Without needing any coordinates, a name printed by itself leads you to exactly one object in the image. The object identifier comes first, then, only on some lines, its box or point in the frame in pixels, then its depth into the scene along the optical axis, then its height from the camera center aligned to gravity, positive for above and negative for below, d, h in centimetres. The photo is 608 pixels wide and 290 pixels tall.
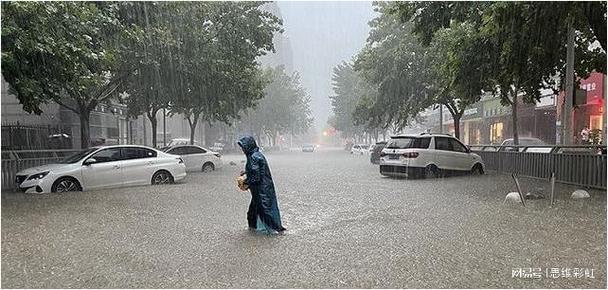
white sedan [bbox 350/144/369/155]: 4864 -177
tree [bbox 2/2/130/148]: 962 +173
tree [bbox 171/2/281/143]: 1939 +339
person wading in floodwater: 742 -79
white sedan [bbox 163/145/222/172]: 2239 -112
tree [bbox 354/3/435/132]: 2650 +333
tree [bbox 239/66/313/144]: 6216 +284
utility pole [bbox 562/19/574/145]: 1322 +126
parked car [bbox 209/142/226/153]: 5249 -141
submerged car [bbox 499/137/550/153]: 2467 -49
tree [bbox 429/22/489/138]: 1366 +186
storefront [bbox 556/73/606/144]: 2614 +116
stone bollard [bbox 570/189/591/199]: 1086 -135
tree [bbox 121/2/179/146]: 1655 +293
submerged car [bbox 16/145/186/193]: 1258 -102
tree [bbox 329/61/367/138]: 5922 +470
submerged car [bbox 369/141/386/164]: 2966 -126
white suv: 1670 -83
